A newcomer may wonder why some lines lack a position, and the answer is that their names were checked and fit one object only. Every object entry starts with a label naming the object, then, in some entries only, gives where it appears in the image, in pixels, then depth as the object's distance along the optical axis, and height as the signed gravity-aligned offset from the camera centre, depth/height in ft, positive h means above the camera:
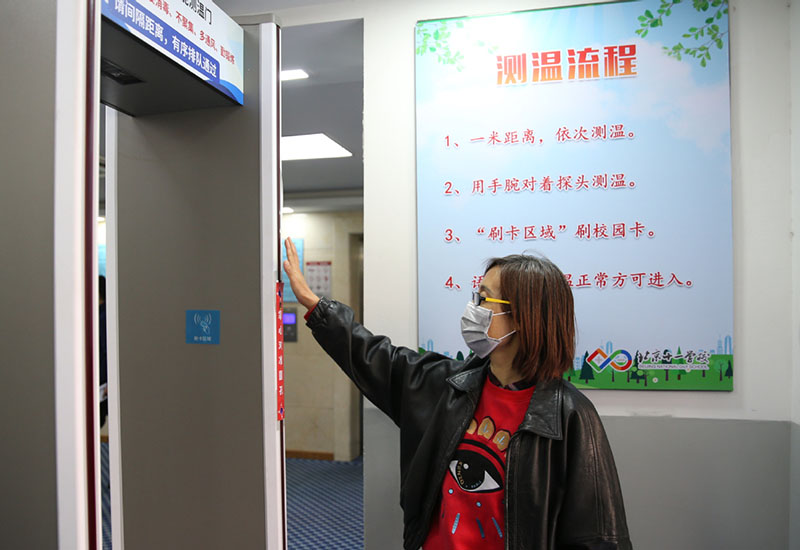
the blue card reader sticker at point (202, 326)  5.55 -0.41
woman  4.79 -1.35
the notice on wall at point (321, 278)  21.76 +0.28
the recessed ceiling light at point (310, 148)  14.02 +3.77
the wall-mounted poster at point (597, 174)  6.68 +1.42
